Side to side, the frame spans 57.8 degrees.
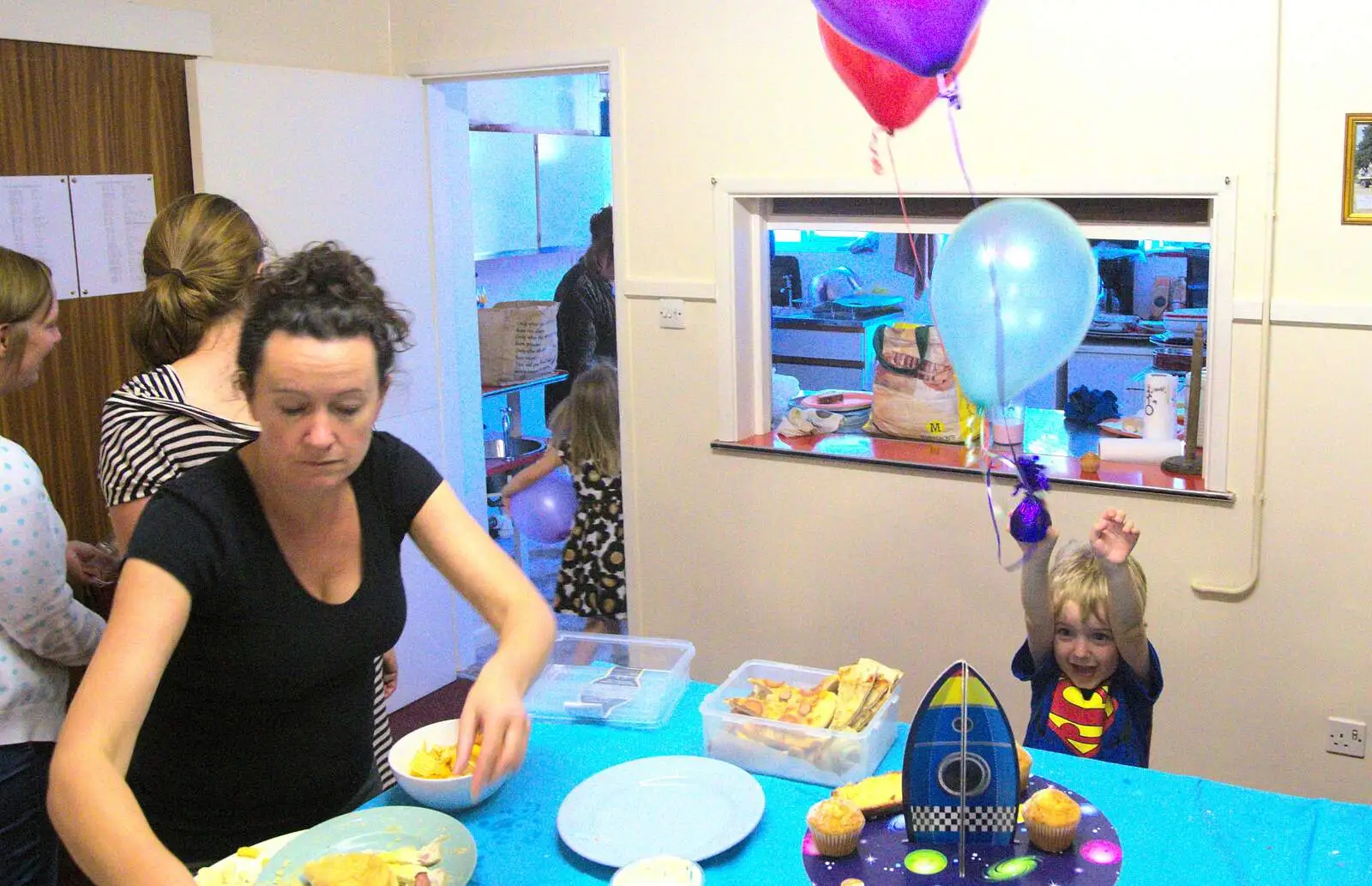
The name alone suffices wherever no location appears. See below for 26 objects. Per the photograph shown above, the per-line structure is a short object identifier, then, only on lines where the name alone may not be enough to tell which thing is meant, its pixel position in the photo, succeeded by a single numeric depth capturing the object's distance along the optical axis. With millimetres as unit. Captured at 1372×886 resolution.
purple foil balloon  1914
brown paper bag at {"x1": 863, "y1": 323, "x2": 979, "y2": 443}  3387
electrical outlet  2832
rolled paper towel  3135
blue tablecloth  1549
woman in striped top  1917
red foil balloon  2246
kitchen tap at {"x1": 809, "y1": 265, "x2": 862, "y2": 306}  3836
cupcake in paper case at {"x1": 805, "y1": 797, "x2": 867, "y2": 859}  1582
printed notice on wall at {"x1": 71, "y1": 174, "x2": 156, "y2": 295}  3143
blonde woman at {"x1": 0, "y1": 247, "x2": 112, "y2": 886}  1869
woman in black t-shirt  1364
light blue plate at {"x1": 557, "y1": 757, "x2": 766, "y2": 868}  1622
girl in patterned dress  3658
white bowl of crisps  1703
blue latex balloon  1912
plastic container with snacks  1773
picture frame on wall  2652
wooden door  3000
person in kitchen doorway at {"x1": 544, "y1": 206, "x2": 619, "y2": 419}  4516
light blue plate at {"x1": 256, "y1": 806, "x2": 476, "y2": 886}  1550
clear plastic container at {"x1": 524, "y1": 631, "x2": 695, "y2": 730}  2004
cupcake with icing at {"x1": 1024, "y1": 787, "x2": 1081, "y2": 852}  1565
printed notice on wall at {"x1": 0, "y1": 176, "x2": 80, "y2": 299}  2971
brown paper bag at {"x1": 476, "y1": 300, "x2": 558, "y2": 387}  4938
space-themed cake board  1548
